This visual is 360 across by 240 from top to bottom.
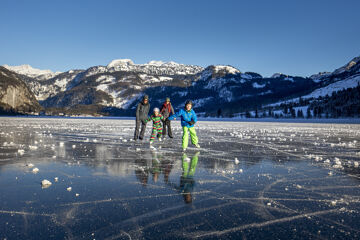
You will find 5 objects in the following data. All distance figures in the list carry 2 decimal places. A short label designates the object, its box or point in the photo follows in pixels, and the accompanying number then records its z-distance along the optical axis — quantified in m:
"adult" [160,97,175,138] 17.12
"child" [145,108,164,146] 14.89
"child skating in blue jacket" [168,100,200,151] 11.42
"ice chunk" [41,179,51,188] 5.18
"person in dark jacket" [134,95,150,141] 15.47
